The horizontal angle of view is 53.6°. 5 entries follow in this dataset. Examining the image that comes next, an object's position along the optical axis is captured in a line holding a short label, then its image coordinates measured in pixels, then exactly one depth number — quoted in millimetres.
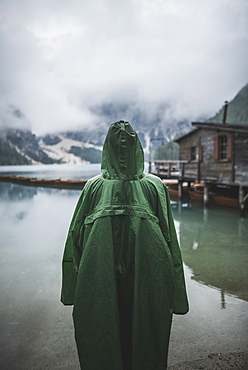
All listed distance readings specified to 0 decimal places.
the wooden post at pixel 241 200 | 14203
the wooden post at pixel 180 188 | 21627
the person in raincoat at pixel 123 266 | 1671
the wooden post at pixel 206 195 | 17252
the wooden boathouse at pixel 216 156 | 14398
